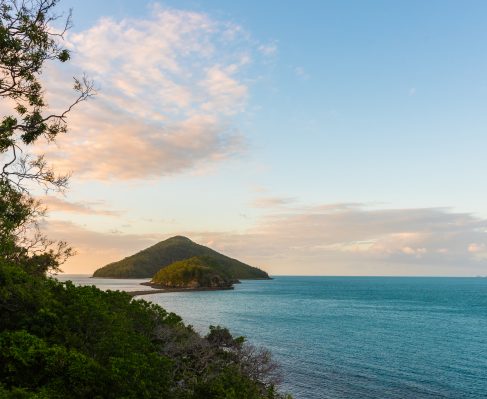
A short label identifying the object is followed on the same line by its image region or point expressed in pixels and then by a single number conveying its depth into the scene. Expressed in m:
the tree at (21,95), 17.94
